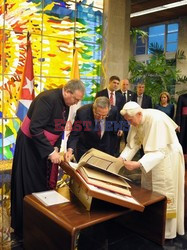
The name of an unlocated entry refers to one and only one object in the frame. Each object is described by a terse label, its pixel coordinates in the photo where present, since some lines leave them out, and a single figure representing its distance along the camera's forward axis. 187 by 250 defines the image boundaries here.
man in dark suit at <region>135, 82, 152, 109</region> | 4.87
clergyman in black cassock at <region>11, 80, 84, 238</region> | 2.32
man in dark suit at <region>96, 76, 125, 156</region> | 4.27
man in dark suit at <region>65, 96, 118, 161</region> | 2.70
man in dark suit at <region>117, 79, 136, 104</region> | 4.84
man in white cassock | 2.35
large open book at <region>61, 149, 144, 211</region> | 1.79
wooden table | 1.66
